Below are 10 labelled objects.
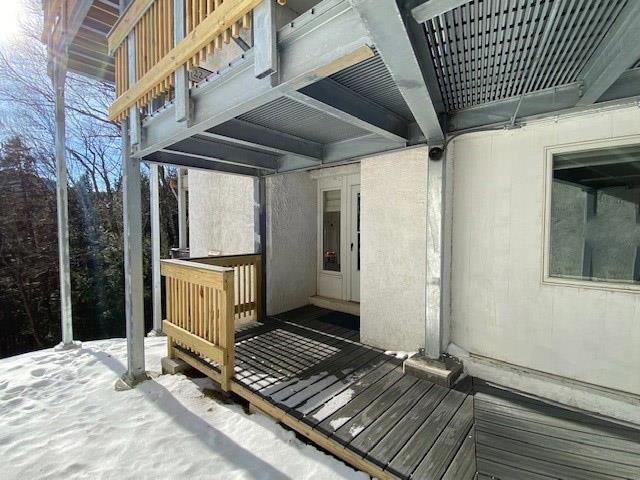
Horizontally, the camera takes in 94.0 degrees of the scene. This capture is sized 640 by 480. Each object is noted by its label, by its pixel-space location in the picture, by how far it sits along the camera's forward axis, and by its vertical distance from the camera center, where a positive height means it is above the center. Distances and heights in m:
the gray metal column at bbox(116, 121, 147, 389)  3.34 -0.41
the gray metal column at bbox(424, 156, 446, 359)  2.88 -0.24
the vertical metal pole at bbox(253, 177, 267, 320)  4.70 +0.04
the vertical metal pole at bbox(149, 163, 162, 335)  5.50 -0.23
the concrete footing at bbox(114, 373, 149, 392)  3.23 -1.70
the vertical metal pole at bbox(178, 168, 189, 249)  8.03 +0.62
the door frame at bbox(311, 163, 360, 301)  5.00 +0.25
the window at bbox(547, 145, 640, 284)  2.29 +0.12
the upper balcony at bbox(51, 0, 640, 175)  1.39 +1.02
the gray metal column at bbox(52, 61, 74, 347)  4.61 +0.41
